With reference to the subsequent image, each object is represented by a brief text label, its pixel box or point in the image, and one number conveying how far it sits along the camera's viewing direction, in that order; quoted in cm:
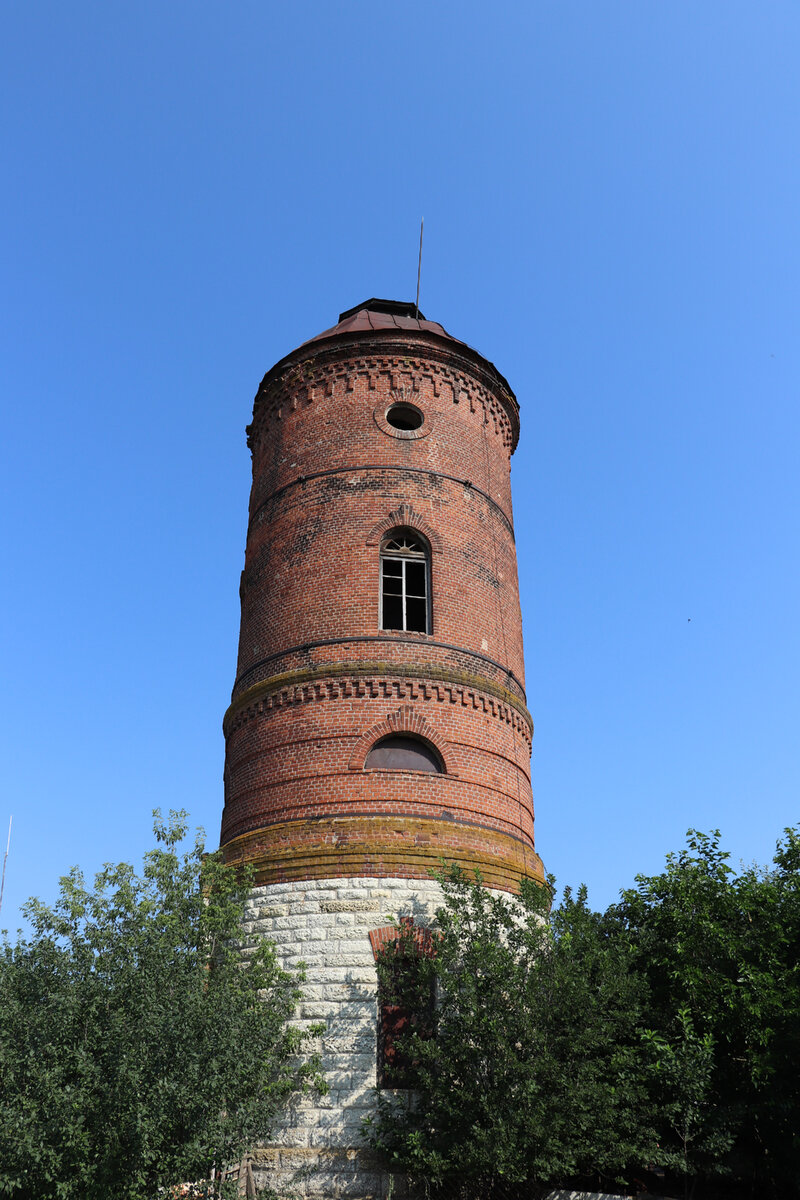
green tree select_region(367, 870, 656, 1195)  1104
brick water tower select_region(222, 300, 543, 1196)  1329
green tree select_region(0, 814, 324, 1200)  996
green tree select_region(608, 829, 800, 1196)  1178
